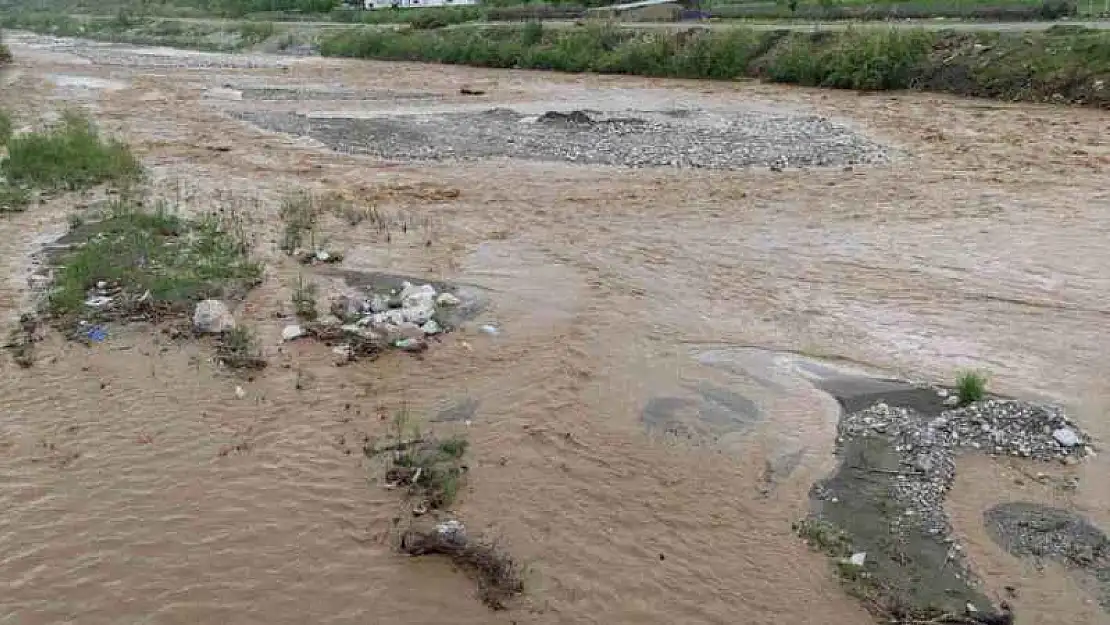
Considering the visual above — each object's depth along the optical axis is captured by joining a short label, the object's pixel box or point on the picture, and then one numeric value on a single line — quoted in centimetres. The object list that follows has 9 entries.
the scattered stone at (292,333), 1102
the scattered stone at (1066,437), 846
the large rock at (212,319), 1110
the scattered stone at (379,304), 1180
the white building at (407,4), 8569
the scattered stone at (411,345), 1073
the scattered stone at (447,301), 1236
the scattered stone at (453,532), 714
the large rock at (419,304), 1156
